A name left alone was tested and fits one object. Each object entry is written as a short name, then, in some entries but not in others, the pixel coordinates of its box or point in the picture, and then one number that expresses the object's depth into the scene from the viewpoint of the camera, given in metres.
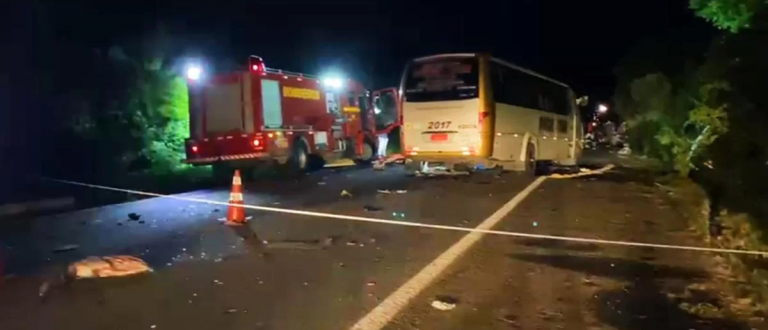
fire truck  22.22
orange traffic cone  11.80
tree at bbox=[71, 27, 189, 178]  24.06
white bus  19.14
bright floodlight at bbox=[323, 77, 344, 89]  26.22
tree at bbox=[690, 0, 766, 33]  13.36
